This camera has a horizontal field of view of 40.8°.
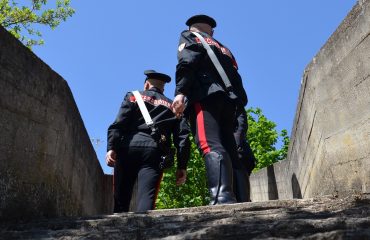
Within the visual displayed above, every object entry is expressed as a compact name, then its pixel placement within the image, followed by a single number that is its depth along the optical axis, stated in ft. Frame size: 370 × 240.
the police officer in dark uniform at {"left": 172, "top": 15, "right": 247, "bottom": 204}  12.28
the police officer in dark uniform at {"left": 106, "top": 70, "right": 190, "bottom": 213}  14.96
